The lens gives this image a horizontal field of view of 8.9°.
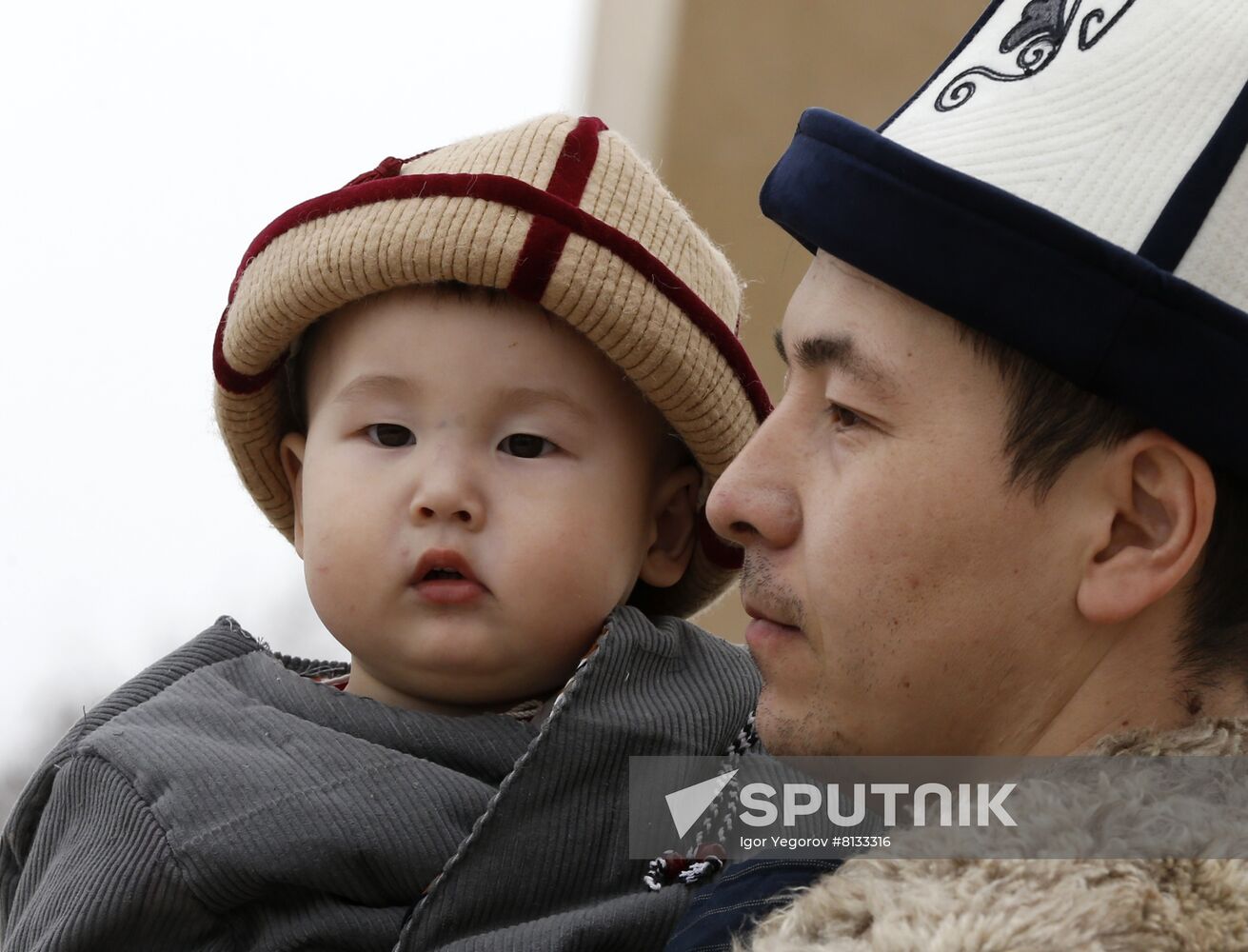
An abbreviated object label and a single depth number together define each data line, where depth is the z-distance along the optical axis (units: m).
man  2.55
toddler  2.64
